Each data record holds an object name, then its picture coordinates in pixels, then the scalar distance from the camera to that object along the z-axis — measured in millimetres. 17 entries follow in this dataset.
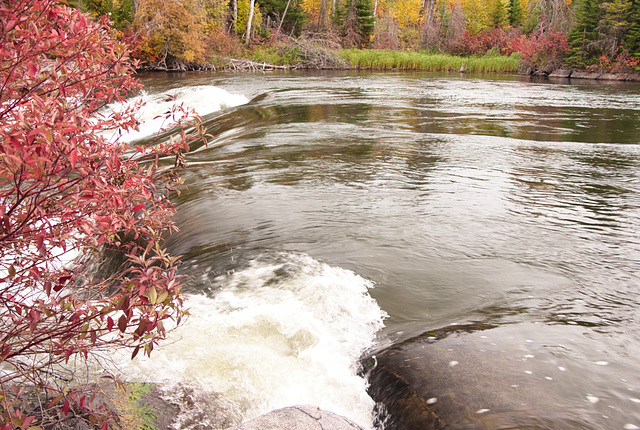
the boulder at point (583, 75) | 27984
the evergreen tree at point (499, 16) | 45875
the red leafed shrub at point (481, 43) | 41456
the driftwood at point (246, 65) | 29953
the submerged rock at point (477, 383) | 2615
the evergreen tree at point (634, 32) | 26398
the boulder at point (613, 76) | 26406
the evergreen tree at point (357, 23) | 39344
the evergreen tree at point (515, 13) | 48562
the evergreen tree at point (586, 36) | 28656
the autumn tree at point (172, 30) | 26062
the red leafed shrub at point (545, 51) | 30125
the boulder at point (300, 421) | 2379
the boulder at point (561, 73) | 29373
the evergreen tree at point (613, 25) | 27250
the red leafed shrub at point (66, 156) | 1634
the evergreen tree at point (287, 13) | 40344
